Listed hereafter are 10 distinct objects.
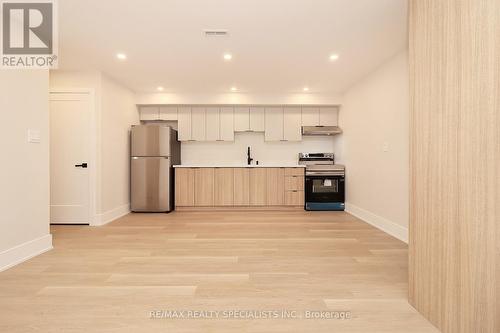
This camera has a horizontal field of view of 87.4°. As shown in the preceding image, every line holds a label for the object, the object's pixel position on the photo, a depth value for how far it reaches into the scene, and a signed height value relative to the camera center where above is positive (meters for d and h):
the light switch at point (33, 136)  2.69 +0.29
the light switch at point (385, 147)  3.60 +0.22
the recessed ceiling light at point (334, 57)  3.45 +1.42
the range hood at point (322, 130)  5.48 +0.70
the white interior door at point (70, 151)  4.04 +0.19
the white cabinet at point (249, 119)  5.72 +0.96
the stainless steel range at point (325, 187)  5.19 -0.48
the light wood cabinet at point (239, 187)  5.30 -0.49
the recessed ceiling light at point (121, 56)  3.41 +1.43
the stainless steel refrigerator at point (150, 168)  5.02 -0.09
